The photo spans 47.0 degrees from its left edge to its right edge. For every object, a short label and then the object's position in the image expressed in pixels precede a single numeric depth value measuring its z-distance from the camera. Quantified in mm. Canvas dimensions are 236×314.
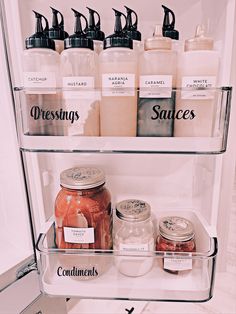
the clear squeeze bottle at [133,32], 548
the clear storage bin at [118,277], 571
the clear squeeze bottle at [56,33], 561
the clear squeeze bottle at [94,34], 563
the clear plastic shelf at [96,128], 495
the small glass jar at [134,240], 583
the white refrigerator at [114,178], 513
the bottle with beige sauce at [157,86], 486
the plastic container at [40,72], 492
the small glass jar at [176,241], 566
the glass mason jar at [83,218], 569
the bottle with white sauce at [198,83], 480
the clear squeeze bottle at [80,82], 490
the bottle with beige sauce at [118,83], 483
